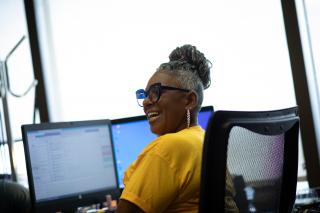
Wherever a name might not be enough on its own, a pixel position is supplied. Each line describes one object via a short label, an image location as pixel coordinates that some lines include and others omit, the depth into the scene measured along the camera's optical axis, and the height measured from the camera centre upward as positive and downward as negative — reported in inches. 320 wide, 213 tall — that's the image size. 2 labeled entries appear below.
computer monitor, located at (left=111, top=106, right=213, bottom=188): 102.3 -2.4
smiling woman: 48.5 -3.7
